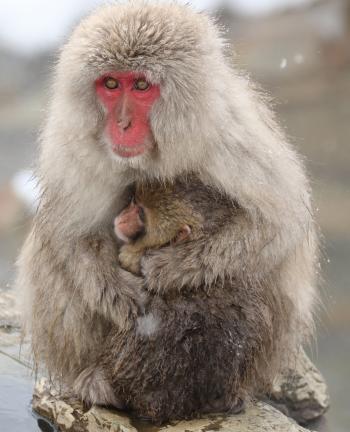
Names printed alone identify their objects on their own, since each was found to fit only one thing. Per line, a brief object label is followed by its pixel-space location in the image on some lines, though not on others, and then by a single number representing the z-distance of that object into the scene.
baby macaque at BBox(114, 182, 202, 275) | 8.51
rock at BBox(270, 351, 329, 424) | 10.68
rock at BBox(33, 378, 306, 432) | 8.72
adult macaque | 8.30
